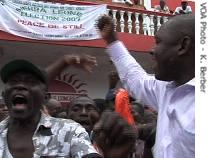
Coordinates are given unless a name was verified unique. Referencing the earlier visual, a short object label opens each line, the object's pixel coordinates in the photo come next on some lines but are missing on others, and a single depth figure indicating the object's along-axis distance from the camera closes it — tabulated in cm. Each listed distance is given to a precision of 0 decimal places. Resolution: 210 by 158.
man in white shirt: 154
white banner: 714
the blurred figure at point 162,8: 909
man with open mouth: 167
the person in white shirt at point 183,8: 859
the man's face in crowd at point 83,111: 316
